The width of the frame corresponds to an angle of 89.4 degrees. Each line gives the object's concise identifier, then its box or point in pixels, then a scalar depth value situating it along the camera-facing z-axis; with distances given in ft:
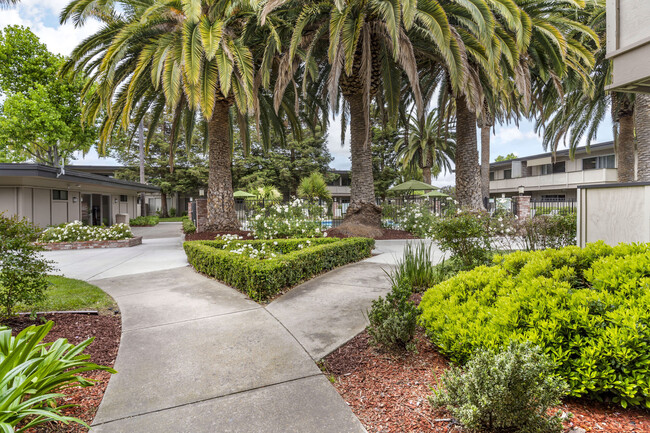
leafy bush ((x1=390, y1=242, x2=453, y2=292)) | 16.43
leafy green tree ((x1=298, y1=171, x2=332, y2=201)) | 68.95
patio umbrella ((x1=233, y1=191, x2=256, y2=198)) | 69.33
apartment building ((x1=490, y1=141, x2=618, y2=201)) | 79.71
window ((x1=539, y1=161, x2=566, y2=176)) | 93.42
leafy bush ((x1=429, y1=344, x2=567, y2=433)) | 6.07
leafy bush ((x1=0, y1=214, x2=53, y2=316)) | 12.26
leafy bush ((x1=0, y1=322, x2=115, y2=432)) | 6.04
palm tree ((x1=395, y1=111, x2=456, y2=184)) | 82.38
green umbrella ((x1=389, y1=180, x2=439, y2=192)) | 61.77
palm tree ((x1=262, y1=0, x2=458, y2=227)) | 26.55
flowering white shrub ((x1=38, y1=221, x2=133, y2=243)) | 37.99
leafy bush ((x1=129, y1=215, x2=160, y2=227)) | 79.41
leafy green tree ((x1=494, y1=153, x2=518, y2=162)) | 203.31
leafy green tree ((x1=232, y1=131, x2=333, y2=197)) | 103.55
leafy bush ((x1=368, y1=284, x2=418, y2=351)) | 9.98
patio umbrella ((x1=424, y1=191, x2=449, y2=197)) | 67.01
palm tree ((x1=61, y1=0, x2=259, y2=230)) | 27.50
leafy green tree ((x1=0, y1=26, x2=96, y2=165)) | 62.49
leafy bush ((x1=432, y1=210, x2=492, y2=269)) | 17.97
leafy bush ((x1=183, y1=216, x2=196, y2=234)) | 46.57
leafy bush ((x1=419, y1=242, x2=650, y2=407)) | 6.68
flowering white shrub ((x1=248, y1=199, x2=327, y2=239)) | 33.12
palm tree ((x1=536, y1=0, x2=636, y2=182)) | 39.55
